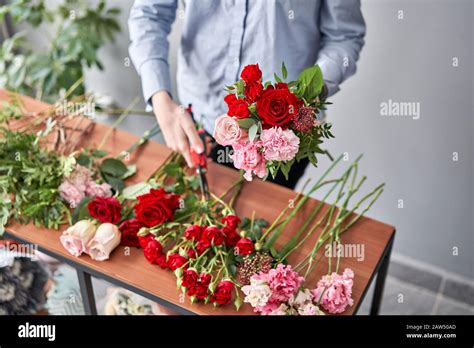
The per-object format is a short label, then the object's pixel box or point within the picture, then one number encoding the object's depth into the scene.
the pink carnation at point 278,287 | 1.08
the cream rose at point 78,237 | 1.18
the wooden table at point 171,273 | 1.15
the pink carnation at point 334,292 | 1.10
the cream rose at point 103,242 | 1.17
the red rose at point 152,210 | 1.21
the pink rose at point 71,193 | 1.27
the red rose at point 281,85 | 0.91
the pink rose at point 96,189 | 1.29
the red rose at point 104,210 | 1.22
